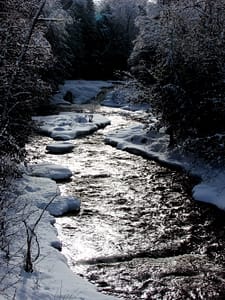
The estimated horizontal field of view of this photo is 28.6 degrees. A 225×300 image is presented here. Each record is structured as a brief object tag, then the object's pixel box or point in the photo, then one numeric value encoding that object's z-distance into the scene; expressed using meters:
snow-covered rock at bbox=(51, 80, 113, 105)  35.16
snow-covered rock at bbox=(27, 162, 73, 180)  14.27
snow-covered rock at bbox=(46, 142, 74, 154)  18.31
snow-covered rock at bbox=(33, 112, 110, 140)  21.45
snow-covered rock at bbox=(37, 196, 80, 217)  11.21
